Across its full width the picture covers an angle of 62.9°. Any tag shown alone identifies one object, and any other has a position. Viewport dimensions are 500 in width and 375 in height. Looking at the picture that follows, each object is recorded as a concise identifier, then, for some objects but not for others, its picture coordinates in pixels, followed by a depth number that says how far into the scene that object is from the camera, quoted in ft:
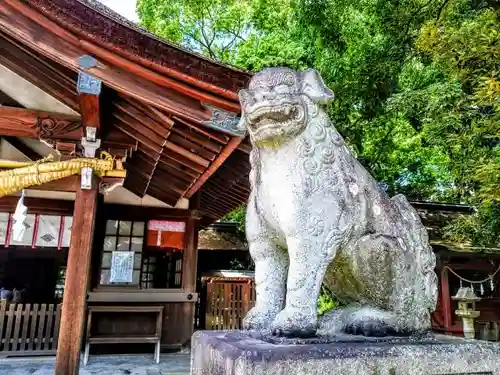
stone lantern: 30.22
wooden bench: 23.21
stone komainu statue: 5.90
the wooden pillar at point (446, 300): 35.96
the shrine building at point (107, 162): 13.25
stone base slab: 4.81
